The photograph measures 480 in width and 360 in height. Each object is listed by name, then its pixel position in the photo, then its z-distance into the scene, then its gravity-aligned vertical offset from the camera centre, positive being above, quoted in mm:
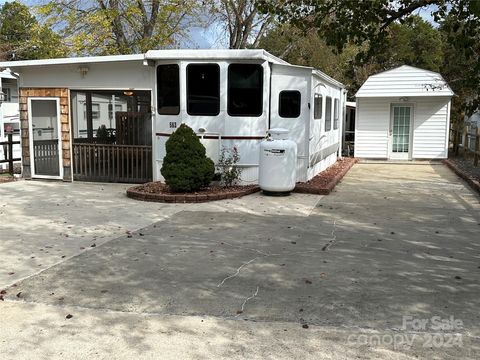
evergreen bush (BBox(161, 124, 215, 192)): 9719 -728
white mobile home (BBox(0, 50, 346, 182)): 10688 +384
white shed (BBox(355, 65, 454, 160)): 18234 +317
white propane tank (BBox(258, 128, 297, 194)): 9961 -791
